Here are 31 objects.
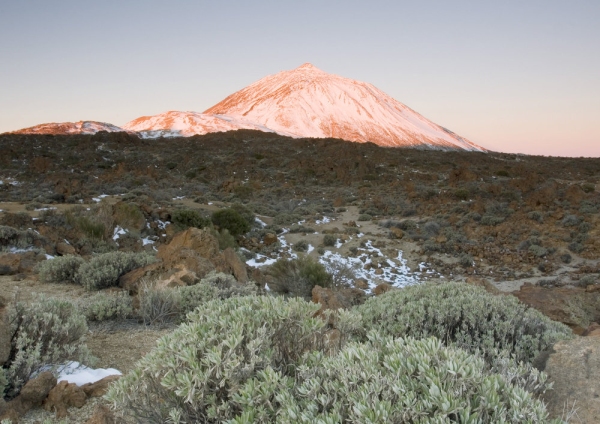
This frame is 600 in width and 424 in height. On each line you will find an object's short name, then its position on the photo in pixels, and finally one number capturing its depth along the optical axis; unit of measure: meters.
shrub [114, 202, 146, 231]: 11.14
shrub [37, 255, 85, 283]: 5.96
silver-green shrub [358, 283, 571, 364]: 3.10
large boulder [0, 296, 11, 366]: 2.68
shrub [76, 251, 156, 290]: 5.68
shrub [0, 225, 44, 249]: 8.38
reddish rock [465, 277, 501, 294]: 5.85
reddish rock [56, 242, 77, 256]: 8.02
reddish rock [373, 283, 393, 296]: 7.54
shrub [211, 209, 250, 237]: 12.91
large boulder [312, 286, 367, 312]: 4.90
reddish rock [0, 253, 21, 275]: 6.35
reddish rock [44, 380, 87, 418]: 2.53
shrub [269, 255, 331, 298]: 8.14
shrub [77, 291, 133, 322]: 4.24
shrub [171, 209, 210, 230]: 12.52
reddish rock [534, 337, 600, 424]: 1.98
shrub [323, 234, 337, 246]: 13.05
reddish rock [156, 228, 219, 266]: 6.96
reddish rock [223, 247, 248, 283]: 6.82
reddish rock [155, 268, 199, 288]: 5.24
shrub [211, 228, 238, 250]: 10.76
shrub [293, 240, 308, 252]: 12.55
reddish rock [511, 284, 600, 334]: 6.20
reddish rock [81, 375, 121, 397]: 2.68
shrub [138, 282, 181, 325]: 4.36
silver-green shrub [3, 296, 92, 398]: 2.72
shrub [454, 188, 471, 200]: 19.30
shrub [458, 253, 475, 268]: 11.55
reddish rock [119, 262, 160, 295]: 5.60
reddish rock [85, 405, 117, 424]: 2.04
